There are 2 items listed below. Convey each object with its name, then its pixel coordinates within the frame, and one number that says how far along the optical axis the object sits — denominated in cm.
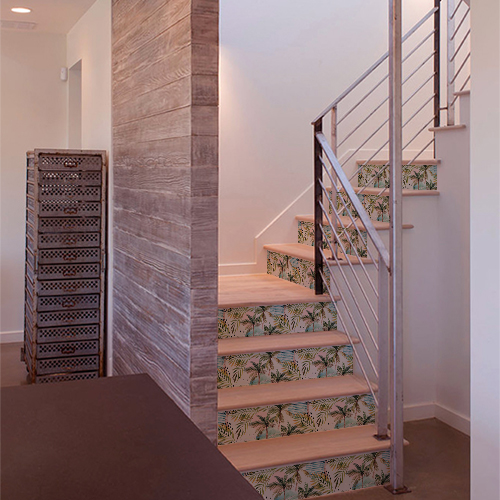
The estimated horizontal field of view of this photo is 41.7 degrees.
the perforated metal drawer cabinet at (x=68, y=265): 429
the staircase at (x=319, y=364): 305
